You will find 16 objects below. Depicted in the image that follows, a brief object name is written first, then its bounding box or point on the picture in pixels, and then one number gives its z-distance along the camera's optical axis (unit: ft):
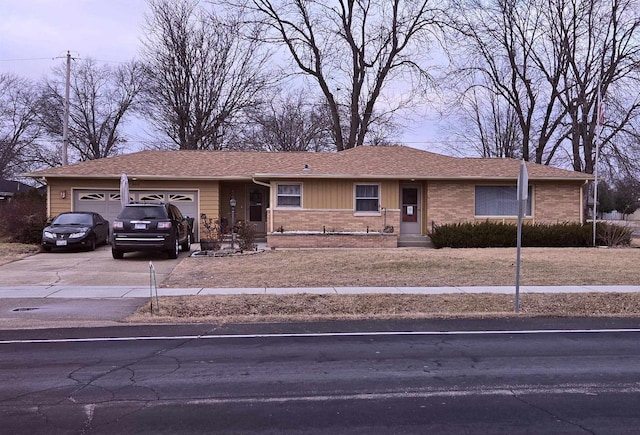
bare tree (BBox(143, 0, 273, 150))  116.67
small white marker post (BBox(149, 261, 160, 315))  31.23
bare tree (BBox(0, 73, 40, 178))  160.04
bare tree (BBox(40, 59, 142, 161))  150.20
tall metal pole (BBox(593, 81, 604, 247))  69.67
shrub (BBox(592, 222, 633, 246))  71.00
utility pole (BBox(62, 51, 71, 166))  101.55
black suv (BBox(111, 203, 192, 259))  53.16
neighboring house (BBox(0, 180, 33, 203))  148.15
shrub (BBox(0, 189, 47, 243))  66.90
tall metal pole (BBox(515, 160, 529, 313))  30.45
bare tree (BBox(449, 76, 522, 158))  149.07
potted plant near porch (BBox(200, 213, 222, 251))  60.44
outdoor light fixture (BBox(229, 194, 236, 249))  59.52
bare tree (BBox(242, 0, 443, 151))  117.70
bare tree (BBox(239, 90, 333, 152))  136.87
